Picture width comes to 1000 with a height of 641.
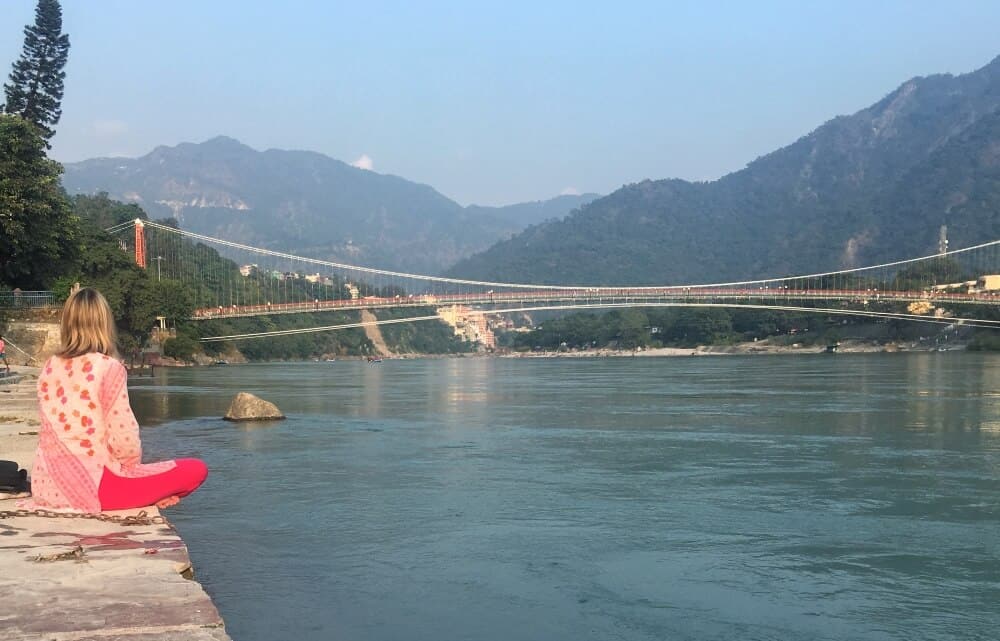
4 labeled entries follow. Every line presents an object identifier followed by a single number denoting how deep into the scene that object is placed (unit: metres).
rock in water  16.88
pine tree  41.16
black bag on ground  5.80
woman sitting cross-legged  4.89
